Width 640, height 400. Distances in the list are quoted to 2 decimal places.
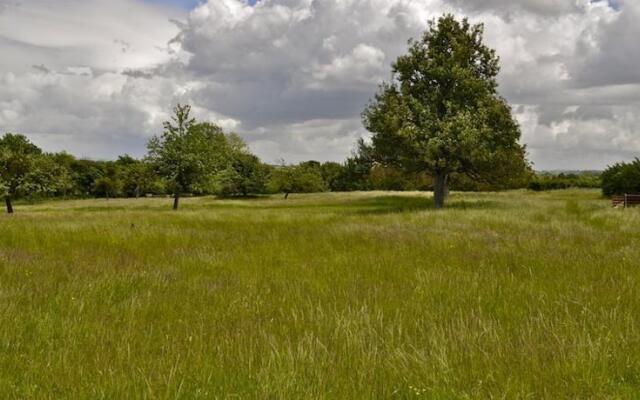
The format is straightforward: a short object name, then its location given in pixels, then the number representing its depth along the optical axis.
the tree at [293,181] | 80.12
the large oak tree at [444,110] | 33.12
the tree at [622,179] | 44.44
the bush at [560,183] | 94.19
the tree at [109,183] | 94.62
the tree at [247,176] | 81.88
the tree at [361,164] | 54.01
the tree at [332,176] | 120.44
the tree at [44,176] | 45.59
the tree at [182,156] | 46.81
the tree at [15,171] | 43.94
